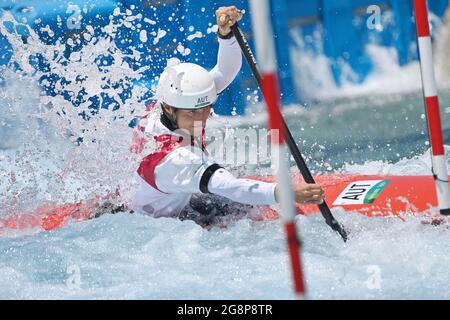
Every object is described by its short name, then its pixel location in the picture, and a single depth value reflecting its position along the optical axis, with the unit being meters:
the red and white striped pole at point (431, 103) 6.12
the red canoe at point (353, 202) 7.93
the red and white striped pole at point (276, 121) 4.00
